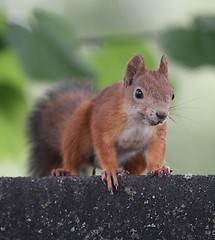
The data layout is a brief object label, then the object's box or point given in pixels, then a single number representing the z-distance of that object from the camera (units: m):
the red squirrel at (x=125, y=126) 4.01
